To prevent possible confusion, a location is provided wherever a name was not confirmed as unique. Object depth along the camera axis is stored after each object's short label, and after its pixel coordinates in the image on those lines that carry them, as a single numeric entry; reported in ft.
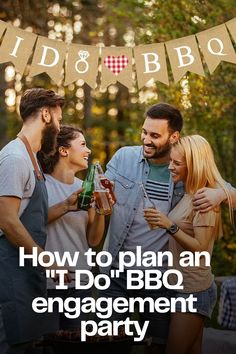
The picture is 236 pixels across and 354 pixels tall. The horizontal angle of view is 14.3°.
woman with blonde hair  13.73
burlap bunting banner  14.78
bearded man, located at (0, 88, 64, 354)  12.61
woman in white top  13.88
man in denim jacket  14.35
